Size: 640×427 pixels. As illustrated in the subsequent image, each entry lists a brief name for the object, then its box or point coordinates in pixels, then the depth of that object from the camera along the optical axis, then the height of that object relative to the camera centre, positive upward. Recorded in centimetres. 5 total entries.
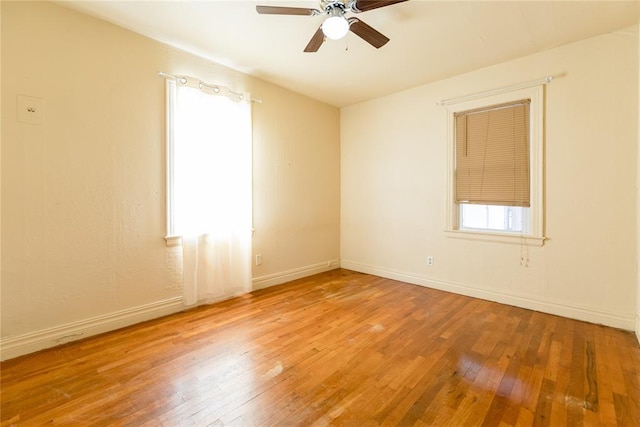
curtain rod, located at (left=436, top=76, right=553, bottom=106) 290 +131
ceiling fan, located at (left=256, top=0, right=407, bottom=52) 195 +139
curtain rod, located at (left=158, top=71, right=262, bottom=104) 279 +132
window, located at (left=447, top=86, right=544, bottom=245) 299 +48
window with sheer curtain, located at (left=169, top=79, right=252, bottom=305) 291 +22
